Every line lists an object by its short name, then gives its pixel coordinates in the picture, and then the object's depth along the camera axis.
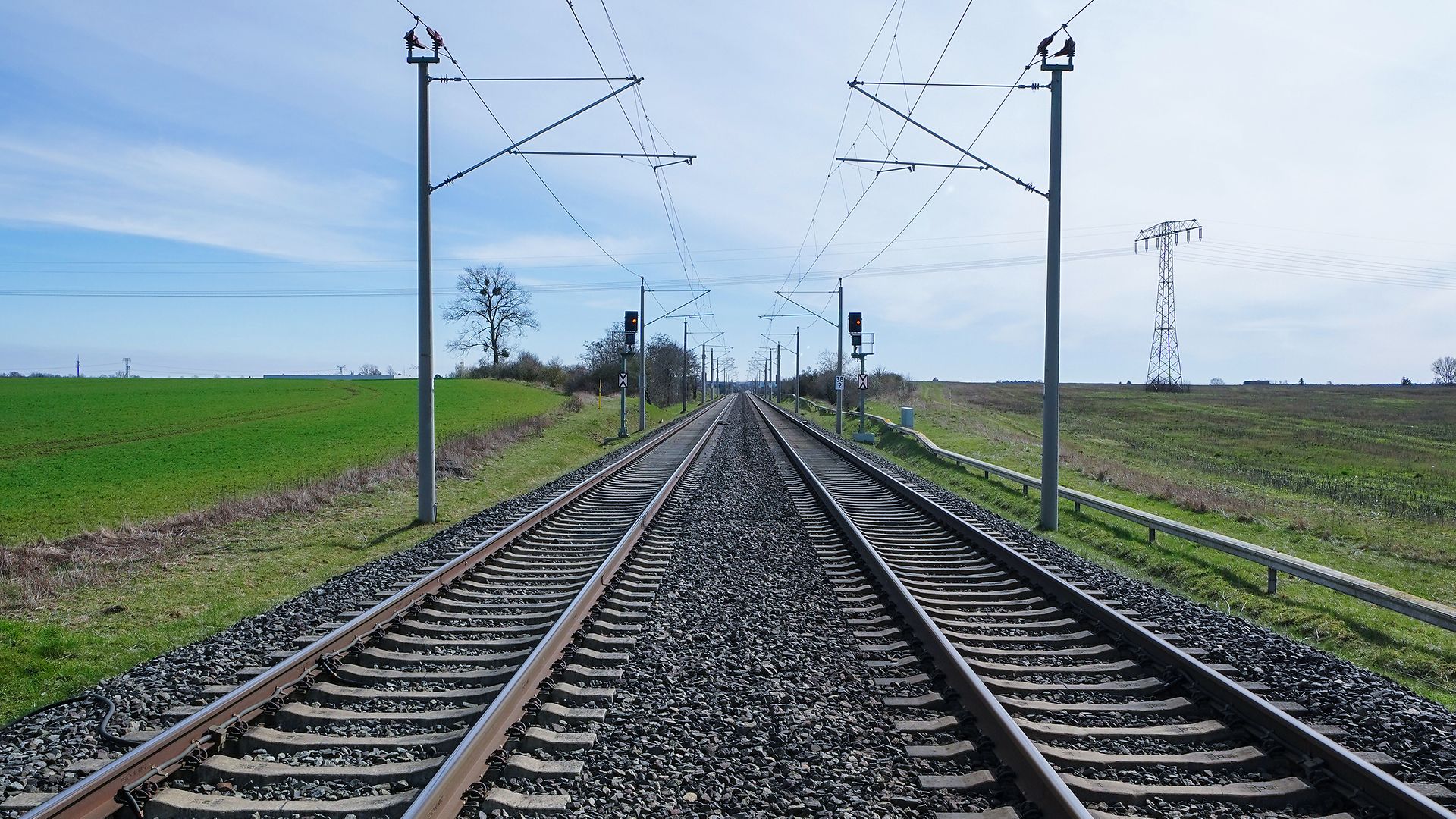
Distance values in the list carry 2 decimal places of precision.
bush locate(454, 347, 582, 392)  87.06
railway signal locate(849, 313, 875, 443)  34.03
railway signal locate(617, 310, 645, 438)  35.03
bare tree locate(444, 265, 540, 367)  89.19
